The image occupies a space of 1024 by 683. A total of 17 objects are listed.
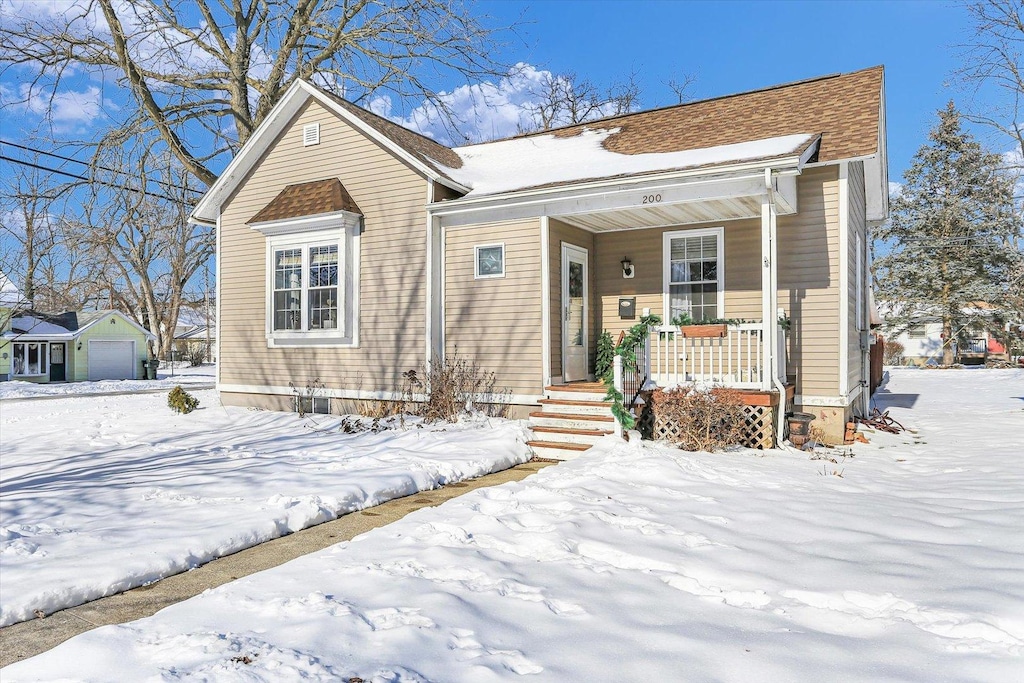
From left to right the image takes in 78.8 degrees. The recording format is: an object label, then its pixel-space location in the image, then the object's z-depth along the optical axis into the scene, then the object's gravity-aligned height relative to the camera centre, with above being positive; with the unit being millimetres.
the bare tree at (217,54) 14609 +7450
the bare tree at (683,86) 30109 +12741
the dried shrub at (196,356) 45531 -599
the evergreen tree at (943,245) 28531 +4801
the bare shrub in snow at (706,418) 7797 -891
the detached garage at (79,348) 29906 +47
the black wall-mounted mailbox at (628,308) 10312 +662
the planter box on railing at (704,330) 8289 +240
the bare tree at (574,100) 29750 +11965
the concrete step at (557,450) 7844 -1298
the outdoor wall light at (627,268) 10320 +1325
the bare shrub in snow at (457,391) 9773 -682
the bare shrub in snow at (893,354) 37156 -389
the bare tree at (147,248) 15641 +4175
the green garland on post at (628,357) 7902 -118
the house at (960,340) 29906 +407
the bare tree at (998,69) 14914 +6840
